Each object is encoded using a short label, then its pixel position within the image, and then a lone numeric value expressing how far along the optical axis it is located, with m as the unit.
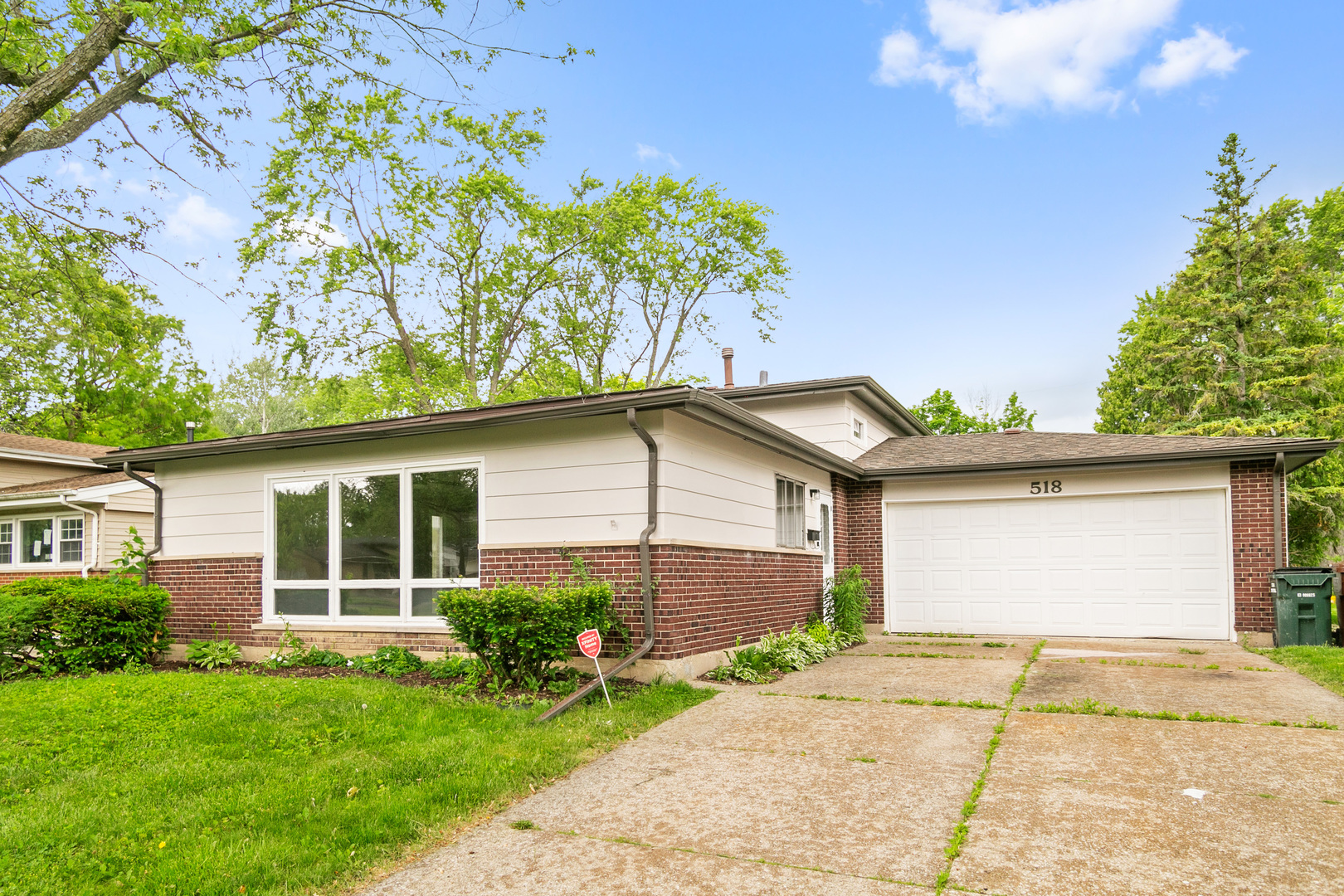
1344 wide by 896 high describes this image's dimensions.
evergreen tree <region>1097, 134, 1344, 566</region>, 22.62
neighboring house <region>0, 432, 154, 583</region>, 16.61
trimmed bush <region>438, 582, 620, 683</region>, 6.52
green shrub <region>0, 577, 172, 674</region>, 8.42
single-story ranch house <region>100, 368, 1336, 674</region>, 7.75
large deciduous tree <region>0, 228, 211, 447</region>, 11.34
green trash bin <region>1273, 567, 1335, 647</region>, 9.84
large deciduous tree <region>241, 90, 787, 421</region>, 22.36
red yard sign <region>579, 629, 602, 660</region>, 6.23
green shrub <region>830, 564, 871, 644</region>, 11.12
